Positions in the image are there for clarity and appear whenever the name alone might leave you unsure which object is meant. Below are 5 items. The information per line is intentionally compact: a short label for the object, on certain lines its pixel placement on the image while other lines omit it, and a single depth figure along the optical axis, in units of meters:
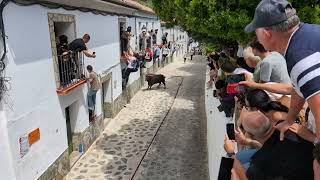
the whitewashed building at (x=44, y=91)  6.63
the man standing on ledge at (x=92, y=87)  10.96
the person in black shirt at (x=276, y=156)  2.67
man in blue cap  2.36
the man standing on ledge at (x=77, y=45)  9.31
